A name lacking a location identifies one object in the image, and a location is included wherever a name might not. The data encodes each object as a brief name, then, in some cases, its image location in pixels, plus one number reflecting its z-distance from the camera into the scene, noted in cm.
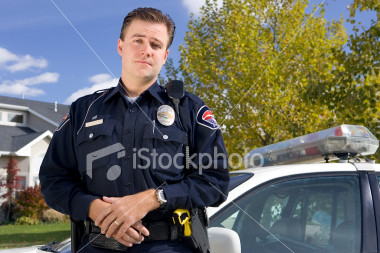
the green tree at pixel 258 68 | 1377
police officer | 191
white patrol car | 283
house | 2583
